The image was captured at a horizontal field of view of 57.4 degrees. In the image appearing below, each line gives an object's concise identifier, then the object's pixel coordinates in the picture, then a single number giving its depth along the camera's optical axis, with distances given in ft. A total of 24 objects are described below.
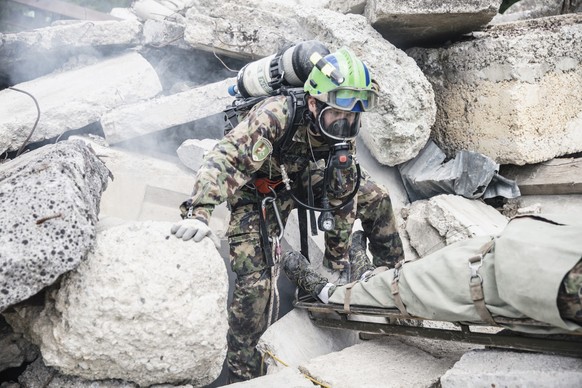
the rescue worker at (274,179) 9.88
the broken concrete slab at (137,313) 7.26
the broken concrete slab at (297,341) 10.46
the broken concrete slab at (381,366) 8.59
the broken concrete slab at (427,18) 13.83
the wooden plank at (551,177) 14.20
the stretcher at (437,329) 7.22
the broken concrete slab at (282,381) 8.65
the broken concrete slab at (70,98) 14.30
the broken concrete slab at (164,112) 14.70
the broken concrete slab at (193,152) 14.51
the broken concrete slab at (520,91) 14.49
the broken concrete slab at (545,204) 13.98
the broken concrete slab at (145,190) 13.67
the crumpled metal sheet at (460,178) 14.23
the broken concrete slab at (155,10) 20.53
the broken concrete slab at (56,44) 16.96
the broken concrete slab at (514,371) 6.73
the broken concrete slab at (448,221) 12.73
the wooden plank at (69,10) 27.48
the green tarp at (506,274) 6.39
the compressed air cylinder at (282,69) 11.05
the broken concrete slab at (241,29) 16.06
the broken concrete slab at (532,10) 22.62
